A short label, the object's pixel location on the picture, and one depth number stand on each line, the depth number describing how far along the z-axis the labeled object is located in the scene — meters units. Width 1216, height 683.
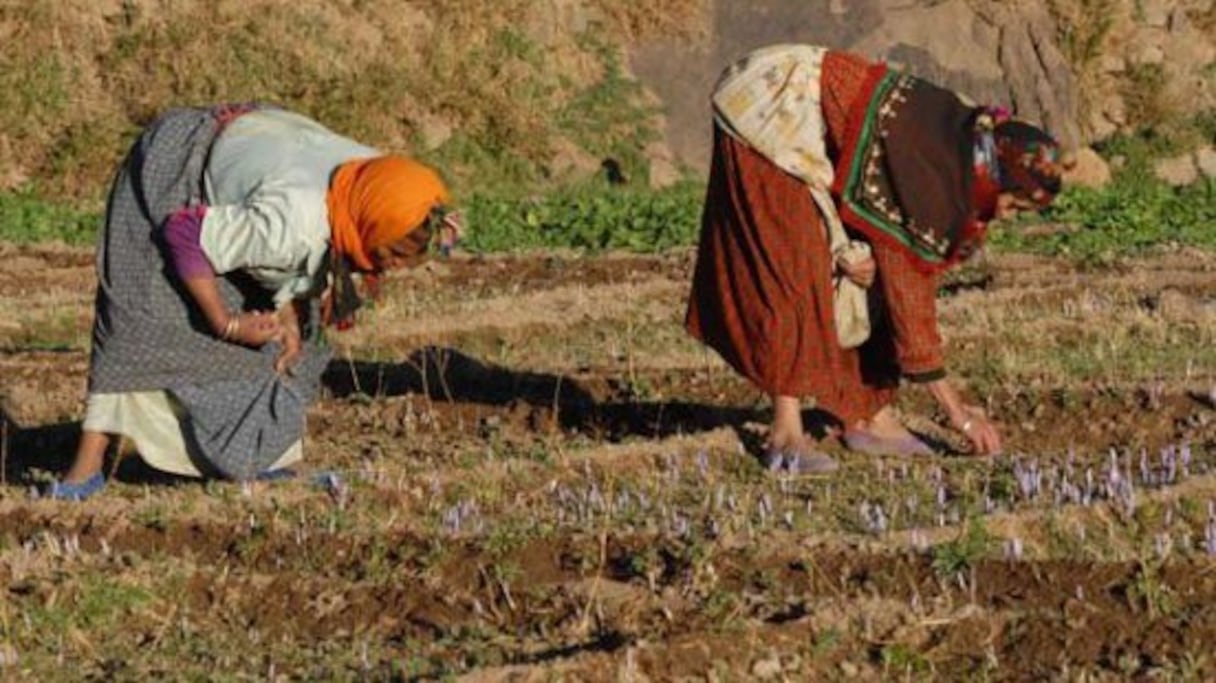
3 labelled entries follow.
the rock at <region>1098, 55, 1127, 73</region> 20.45
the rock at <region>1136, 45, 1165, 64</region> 20.47
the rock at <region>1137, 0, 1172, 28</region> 20.83
